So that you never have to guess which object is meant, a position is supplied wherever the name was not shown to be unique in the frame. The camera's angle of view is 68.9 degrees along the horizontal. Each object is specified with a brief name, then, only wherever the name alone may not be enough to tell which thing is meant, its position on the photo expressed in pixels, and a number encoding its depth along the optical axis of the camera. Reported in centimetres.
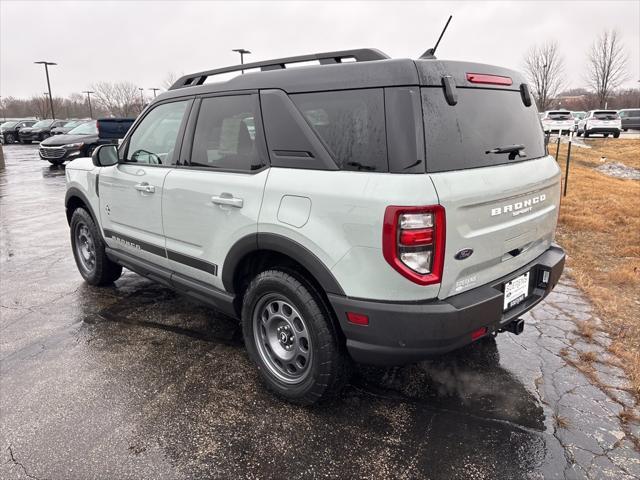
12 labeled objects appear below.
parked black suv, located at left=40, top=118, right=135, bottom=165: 1666
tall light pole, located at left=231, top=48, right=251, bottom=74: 2848
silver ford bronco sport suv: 220
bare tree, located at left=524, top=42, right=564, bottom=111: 4191
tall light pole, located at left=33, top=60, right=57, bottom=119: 4252
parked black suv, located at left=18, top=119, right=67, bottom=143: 3136
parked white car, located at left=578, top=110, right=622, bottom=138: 2688
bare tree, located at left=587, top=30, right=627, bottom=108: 4425
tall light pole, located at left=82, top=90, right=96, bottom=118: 6462
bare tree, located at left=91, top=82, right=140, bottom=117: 6875
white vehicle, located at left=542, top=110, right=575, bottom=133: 2249
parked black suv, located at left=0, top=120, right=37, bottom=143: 3372
